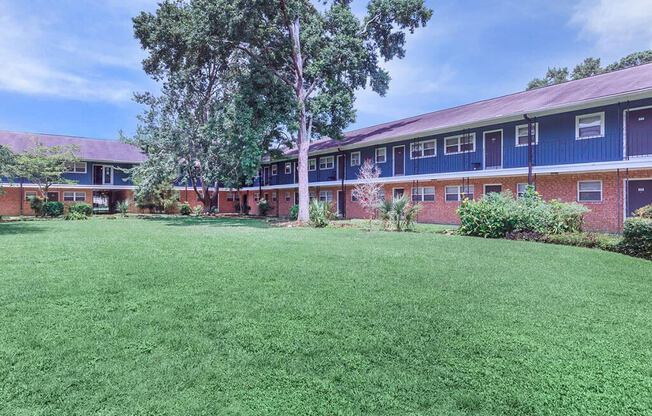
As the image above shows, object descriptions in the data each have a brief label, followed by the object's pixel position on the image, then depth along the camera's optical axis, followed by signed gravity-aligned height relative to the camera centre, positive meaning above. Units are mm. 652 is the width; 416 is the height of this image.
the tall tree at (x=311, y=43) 19312 +10108
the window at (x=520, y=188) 17425 +866
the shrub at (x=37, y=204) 26094 +229
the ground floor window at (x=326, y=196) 27531 +809
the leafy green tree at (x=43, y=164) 24031 +3123
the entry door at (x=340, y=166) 26020 +3066
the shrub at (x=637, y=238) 8696 -902
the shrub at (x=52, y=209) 25891 -158
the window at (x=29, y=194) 29834 +1163
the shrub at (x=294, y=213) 22983 -496
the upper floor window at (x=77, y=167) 30891 +3691
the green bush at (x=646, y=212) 9557 -229
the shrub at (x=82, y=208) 26359 -101
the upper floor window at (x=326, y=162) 27016 +3523
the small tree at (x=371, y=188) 15930 +889
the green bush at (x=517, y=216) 11820 -416
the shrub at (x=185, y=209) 31638 -258
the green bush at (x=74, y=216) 23906 -700
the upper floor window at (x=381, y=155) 23225 +3529
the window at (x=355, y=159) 24828 +3483
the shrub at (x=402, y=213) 14977 -346
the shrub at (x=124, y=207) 28375 -36
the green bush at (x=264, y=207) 31016 -105
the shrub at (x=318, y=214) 18231 -462
